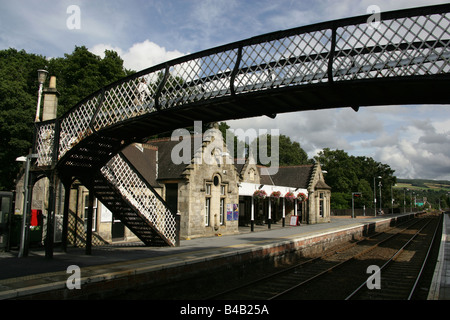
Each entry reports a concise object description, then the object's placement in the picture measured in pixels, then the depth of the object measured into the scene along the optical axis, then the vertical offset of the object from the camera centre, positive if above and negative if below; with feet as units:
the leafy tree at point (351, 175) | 242.95 +17.24
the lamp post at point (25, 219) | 39.73 -2.75
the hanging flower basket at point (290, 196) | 105.19 +0.14
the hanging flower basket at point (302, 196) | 112.16 +0.01
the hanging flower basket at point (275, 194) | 96.99 +0.65
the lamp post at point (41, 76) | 48.43 +16.41
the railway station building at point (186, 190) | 54.54 +1.11
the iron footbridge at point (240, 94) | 21.45 +7.50
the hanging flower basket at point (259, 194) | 89.76 +0.57
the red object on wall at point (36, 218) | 44.46 -2.93
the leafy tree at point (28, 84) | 81.15 +32.63
